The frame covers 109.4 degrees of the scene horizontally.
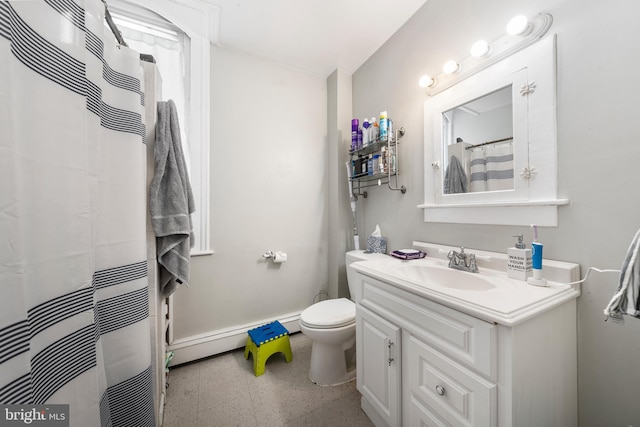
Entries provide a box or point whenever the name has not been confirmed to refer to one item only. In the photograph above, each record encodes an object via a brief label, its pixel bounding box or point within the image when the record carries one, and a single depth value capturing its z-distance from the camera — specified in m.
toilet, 1.37
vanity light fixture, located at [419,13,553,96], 0.96
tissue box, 1.75
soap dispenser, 0.93
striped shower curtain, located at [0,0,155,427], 0.40
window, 1.61
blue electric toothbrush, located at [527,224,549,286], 0.88
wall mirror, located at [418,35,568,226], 0.94
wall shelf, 1.62
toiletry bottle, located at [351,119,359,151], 1.85
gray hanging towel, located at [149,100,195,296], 1.01
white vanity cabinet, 0.66
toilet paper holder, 1.92
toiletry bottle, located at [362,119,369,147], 1.76
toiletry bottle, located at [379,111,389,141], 1.61
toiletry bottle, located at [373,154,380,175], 1.66
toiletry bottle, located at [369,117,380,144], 1.69
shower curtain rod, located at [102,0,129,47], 0.79
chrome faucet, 1.12
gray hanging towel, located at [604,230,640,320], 0.54
